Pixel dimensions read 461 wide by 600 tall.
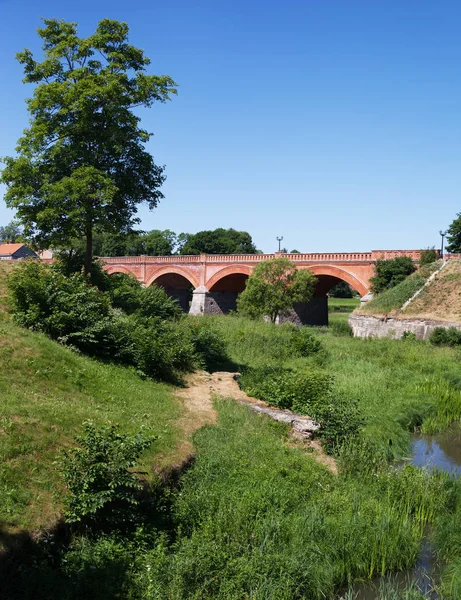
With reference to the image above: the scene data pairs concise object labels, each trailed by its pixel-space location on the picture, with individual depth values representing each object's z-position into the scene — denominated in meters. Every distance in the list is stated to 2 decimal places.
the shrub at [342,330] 31.35
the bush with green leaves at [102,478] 6.60
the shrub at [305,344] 22.48
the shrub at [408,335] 27.83
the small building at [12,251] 63.77
